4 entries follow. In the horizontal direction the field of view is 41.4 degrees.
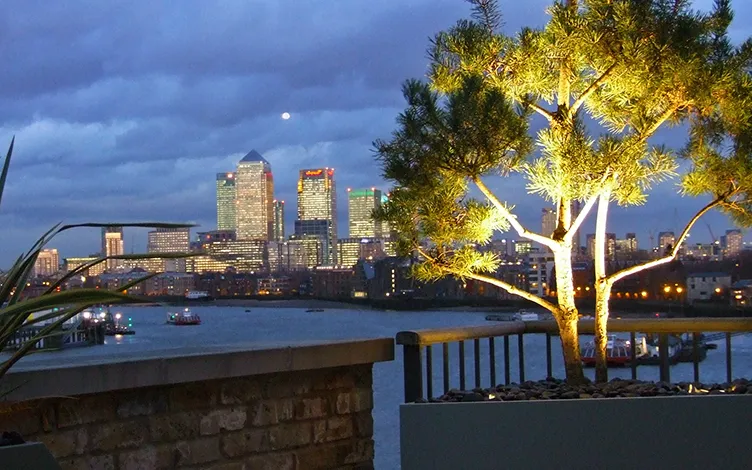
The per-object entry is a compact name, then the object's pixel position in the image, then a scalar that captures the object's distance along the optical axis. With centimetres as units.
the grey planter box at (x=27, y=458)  210
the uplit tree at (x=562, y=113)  416
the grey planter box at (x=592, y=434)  331
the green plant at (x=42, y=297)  224
